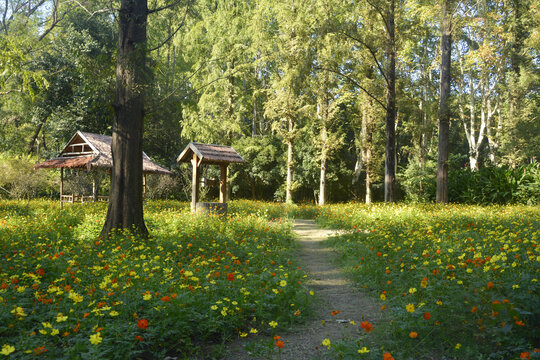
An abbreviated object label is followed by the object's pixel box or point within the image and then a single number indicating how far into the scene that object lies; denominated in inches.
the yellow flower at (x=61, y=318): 106.5
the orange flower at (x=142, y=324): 105.6
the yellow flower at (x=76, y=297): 122.0
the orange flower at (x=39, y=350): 97.4
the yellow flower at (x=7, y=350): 90.1
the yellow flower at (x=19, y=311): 111.9
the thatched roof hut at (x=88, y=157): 745.6
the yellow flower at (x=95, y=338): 96.8
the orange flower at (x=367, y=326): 105.1
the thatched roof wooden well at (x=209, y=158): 561.9
